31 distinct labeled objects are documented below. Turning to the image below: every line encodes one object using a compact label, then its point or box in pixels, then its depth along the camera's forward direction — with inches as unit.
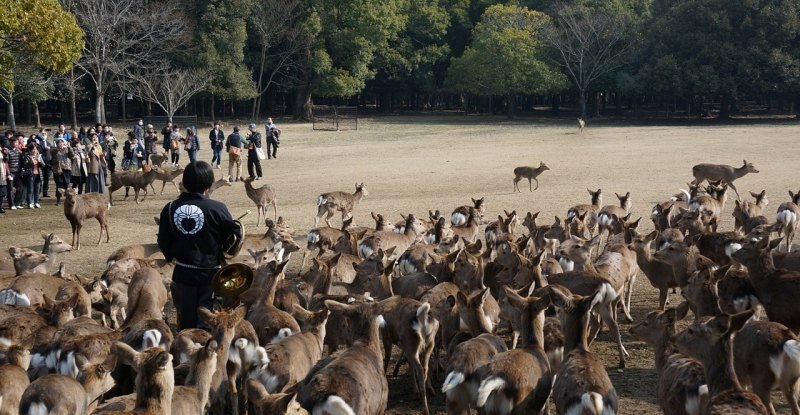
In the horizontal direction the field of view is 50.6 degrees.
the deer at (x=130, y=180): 872.9
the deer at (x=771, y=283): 336.2
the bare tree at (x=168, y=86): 1952.5
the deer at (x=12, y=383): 242.7
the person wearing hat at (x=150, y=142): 1131.9
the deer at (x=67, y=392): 230.2
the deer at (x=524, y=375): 243.9
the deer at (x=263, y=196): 753.6
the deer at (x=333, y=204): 716.0
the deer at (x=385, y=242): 503.3
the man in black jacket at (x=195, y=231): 272.2
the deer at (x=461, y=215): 618.4
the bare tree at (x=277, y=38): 2247.8
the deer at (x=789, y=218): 547.0
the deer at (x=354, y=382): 229.3
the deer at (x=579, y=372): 230.4
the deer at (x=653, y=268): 423.8
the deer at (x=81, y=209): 637.9
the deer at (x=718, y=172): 876.0
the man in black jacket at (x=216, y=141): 1155.9
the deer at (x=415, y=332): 307.0
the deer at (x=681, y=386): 238.1
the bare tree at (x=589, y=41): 2319.1
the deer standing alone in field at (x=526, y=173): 946.7
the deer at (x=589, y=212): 594.5
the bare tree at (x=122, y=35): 1797.5
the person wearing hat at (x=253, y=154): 1025.8
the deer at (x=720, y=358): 215.5
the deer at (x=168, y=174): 932.6
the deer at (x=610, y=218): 569.6
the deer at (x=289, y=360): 267.4
